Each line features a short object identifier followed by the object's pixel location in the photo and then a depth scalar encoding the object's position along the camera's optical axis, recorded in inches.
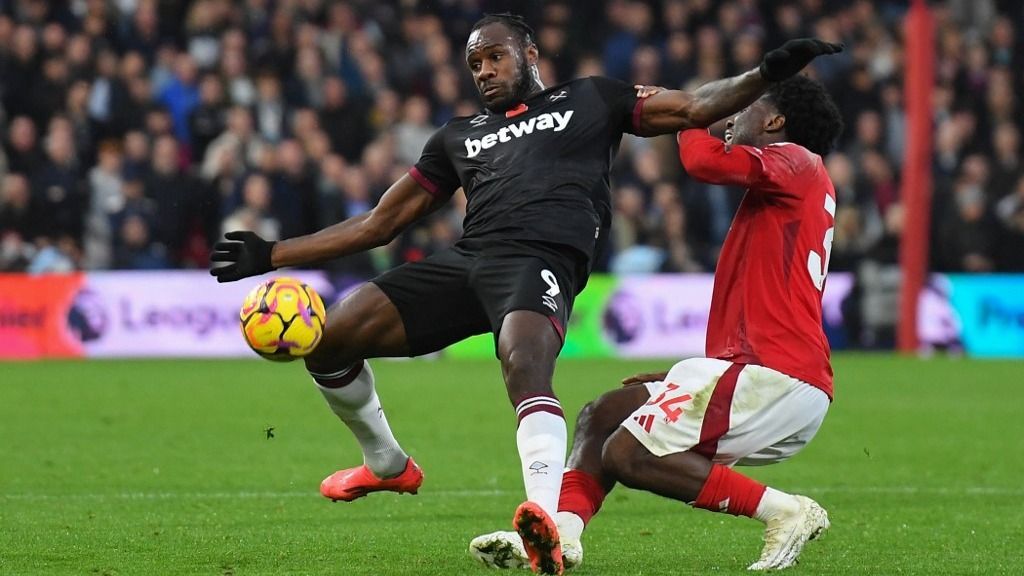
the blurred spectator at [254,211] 1343.5
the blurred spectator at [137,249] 1360.7
